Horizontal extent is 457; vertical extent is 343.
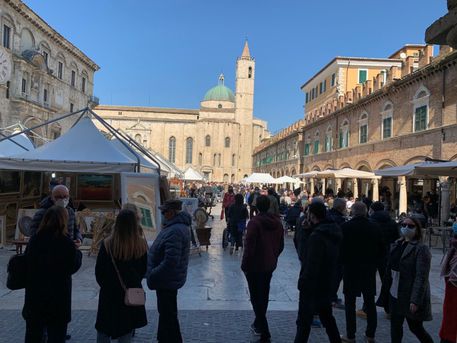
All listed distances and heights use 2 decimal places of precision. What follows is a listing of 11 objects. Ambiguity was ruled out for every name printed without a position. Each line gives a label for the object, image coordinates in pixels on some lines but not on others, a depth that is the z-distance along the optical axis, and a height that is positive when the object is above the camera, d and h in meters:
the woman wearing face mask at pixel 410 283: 4.14 -0.92
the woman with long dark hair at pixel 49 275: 3.56 -0.80
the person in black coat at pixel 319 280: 4.26 -0.92
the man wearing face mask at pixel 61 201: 5.51 -0.29
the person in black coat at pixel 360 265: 4.92 -0.91
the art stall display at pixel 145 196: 10.02 -0.34
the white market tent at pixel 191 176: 26.65 +0.47
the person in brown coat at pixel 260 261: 4.85 -0.86
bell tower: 88.44 +16.59
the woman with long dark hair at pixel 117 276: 3.59 -0.80
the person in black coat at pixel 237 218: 10.77 -0.84
